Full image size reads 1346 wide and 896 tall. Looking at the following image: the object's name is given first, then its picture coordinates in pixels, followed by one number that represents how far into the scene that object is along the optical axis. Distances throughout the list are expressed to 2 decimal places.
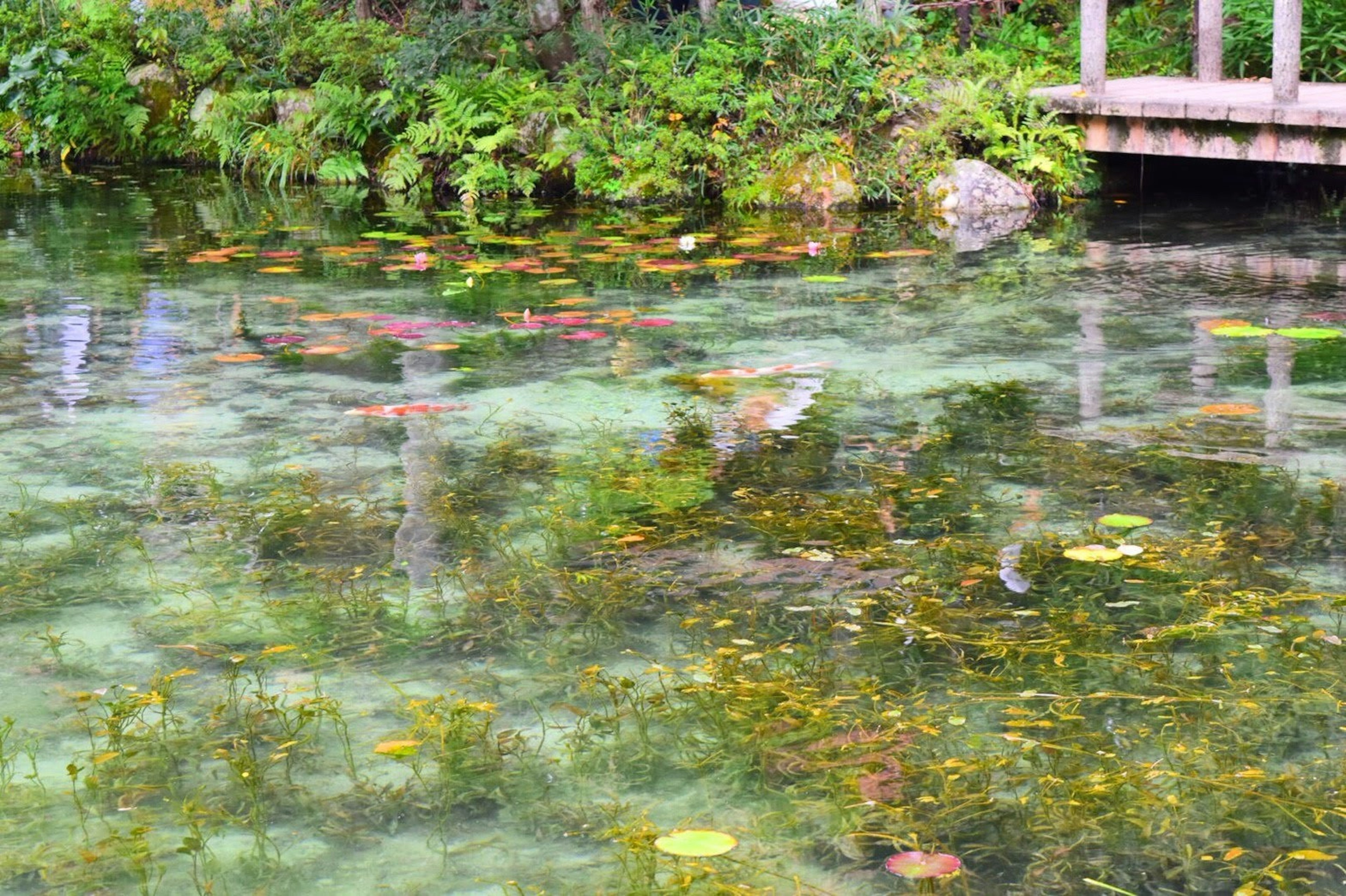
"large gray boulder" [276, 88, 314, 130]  12.41
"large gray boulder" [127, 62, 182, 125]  13.80
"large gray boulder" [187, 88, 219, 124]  13.31
